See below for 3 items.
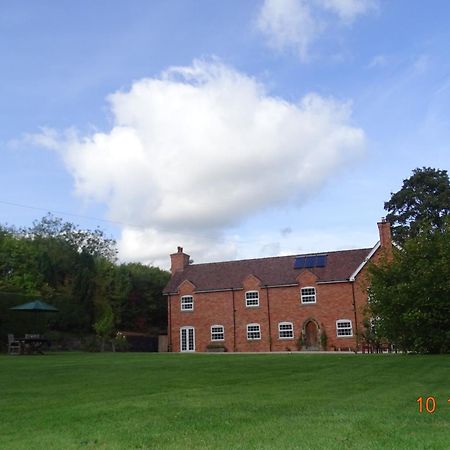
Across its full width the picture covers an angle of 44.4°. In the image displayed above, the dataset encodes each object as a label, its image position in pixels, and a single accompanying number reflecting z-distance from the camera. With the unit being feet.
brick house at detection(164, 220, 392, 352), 134.82
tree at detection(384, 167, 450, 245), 168.14
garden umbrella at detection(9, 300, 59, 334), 94.75
